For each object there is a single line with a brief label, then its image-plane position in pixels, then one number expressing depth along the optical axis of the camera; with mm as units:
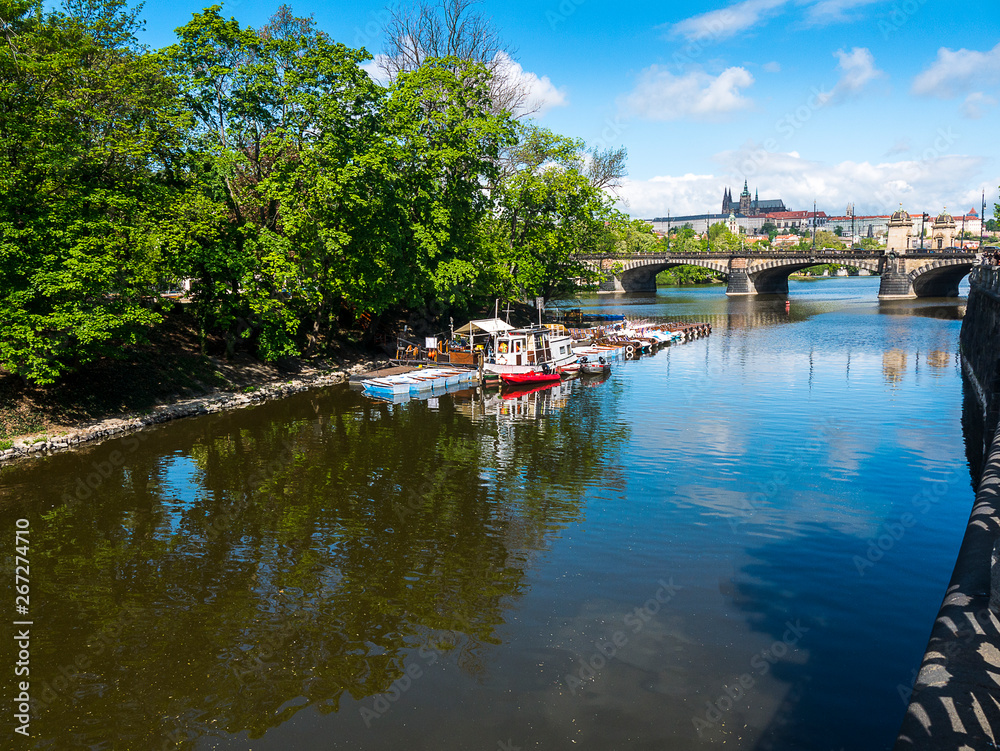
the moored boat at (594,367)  44709
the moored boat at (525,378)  39094
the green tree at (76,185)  23719
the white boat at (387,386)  35344
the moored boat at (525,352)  40094
